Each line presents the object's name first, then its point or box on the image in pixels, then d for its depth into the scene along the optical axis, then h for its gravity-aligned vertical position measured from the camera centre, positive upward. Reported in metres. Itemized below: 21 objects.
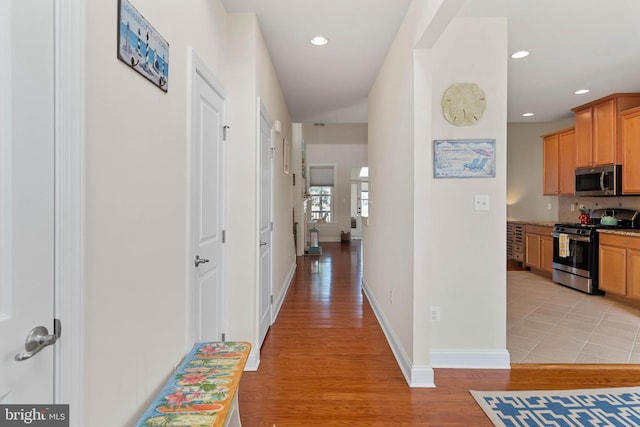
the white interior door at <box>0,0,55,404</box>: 0.76 +0.05
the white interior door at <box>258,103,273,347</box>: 2.83 -0.10
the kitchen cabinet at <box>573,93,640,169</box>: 4.34 +1.28
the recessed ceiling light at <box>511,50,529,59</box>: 3.18 +1.68
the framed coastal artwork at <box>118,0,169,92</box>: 1.13 +0.69
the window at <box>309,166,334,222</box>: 10.32 +0.75
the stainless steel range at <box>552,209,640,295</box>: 4.33 -0.50
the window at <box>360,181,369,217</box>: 10.37 +0.62
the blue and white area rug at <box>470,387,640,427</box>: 1.84 -1.23
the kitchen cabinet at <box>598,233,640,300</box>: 3.78 -0.64
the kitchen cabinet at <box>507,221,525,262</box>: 5.89 -0.52
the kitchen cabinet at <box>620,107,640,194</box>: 4.10 +0.88
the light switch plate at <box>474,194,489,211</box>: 2.48 +0.10
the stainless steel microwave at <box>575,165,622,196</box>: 4.34 +0.50
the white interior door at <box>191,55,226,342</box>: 1.83 +0.04
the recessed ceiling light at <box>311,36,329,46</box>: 2.92 +1.67
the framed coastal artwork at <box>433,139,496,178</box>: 2.47 +0.46
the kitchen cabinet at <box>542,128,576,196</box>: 5.16 +0.92
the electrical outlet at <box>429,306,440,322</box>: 2.51 -0.81
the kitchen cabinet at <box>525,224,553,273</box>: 5.18 -0.58
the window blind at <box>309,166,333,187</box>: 10.31 +1.31
